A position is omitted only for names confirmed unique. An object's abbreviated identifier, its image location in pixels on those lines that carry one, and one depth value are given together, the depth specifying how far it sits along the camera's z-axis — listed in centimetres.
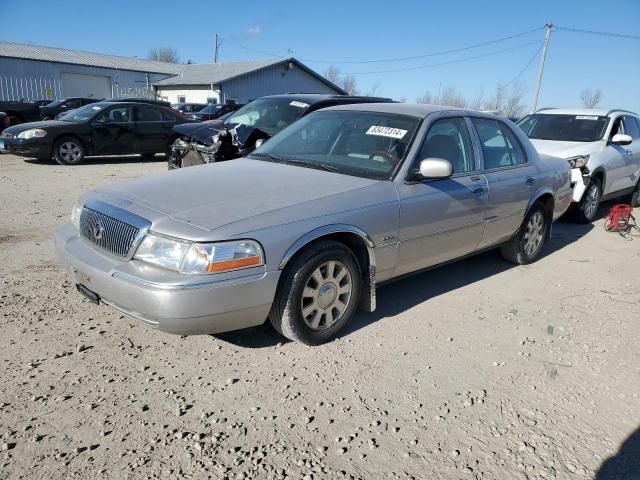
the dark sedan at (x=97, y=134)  1157
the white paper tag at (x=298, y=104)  841
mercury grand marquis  294
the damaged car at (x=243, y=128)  756
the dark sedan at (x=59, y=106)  2206
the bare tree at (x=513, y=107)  5891
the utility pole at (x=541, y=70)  3583
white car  767
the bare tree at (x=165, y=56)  9611
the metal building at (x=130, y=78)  3606
